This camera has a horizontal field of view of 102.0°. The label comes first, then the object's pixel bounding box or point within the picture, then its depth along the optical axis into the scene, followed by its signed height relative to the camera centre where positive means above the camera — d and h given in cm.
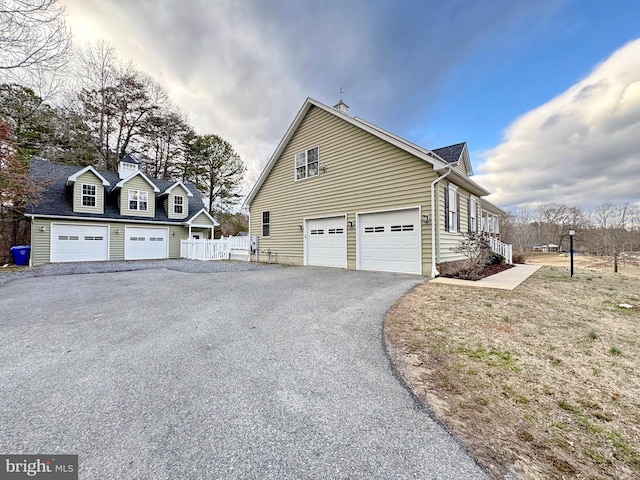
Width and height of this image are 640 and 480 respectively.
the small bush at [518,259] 1495 -109
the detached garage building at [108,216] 1346 +146
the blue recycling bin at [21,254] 1316 -67
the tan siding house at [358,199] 826 +162
